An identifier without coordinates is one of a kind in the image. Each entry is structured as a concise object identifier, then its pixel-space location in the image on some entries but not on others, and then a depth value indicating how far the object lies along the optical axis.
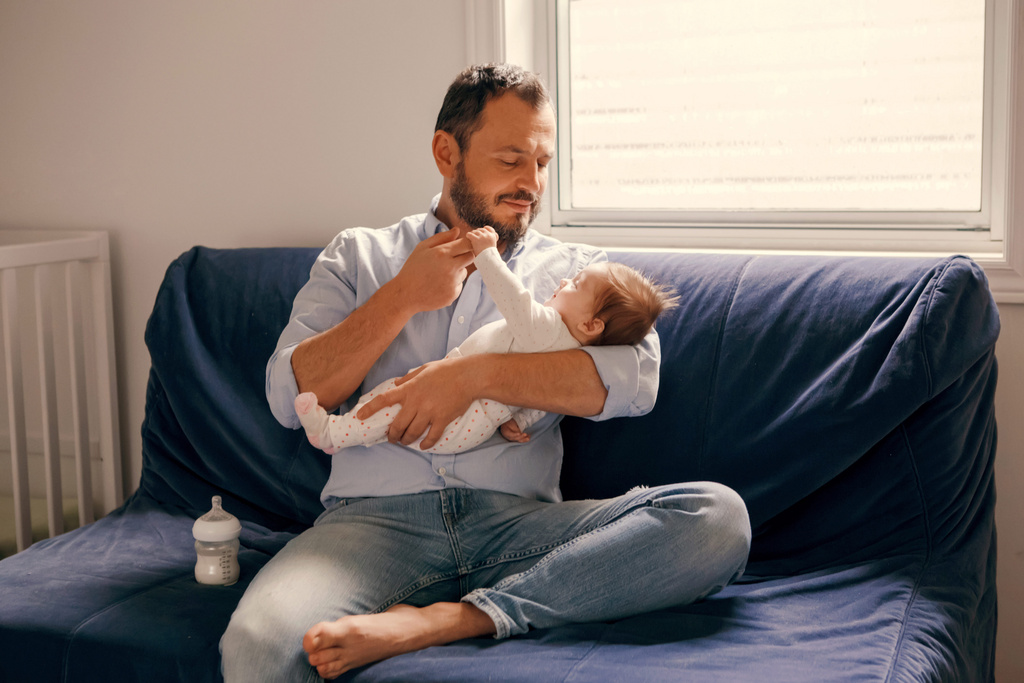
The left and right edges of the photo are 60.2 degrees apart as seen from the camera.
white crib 2.24
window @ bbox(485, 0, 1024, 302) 1.95
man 1.30
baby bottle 1.59
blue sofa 1.28
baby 1.47
